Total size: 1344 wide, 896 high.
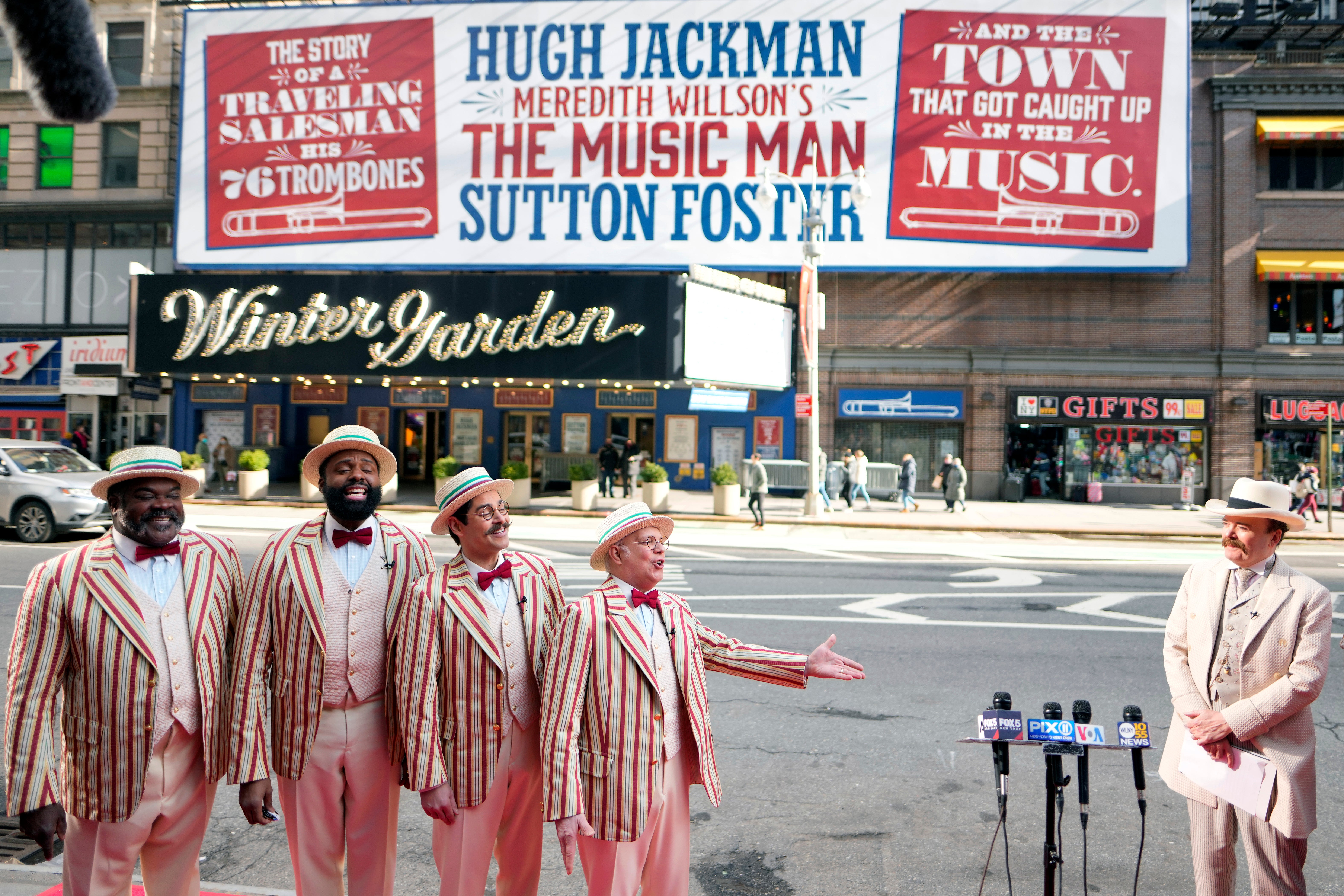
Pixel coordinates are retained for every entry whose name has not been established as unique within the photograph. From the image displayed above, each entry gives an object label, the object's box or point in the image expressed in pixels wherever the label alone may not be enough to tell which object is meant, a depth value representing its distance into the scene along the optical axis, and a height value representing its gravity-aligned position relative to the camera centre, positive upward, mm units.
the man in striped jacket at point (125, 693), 3400 -890
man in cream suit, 3816 -892
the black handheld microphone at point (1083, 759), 3635 -1166
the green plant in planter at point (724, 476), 23297 -486
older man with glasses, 3465 -992
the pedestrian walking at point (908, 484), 25016 -663
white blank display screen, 24500 +3200
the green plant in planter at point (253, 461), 24906 -326
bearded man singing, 3697 -879
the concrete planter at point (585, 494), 23922 -1019
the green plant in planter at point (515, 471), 22484 -448
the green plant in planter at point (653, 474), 23359 -475
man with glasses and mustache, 3641 -943
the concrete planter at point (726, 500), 23328 -1092
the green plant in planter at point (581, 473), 23797 -492
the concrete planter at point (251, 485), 24750 -941
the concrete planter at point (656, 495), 23688 -996
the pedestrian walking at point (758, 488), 21500 -731
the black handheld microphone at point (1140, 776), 3656 -1225
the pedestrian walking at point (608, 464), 26531 -288
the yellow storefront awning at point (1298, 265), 27484 +5727
